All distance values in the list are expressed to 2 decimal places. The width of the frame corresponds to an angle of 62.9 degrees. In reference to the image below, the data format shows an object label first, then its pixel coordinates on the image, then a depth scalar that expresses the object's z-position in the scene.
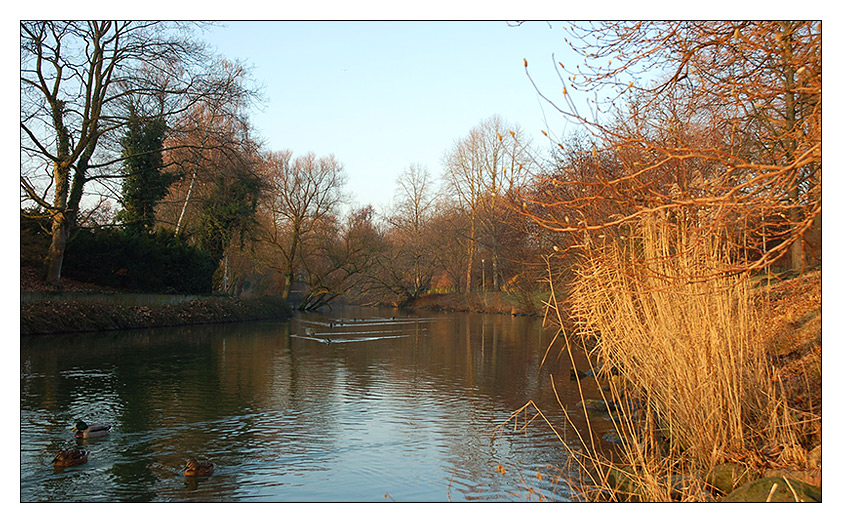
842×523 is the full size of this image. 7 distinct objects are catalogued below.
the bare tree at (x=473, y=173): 40.34
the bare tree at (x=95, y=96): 15.66
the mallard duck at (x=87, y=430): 6.96
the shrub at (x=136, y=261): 19.72
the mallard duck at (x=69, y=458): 6.05
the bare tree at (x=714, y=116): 3.58
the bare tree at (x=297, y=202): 34.41
